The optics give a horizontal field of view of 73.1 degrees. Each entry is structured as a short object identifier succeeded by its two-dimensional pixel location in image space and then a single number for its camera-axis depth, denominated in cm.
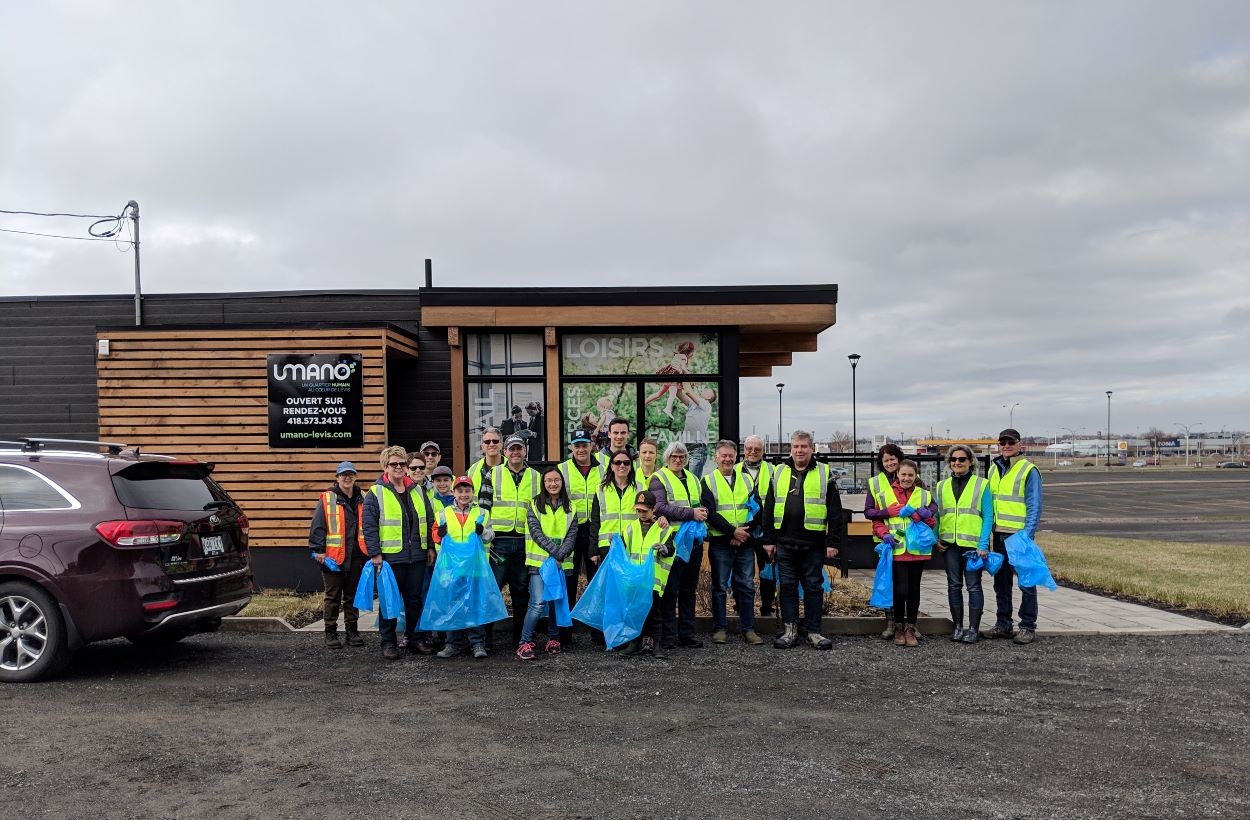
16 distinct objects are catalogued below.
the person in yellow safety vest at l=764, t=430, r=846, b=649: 729
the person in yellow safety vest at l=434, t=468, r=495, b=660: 687
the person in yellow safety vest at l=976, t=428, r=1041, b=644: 749
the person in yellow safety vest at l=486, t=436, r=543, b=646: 712
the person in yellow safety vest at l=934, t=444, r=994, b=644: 749
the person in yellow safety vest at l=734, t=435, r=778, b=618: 754
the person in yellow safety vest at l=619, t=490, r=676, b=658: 700
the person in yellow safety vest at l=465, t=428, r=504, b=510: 721
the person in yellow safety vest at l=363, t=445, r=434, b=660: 702
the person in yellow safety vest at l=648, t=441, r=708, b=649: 723
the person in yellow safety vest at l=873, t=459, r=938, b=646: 739
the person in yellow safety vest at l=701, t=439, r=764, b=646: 745
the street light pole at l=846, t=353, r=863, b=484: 3270
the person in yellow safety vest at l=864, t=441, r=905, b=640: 751
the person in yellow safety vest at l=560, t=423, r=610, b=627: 729
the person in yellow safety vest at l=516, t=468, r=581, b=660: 704
